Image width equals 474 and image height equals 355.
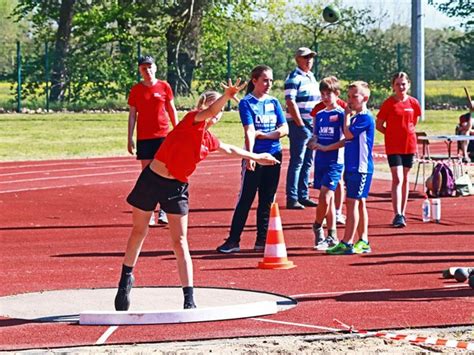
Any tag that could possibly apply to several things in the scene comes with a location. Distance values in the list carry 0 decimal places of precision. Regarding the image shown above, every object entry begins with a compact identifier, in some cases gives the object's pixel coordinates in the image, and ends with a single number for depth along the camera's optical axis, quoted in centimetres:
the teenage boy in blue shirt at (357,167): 1399
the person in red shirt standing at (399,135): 1677
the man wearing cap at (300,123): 1838
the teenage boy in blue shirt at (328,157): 1442
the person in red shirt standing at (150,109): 1574
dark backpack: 2008
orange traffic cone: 1302
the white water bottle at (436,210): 1714
